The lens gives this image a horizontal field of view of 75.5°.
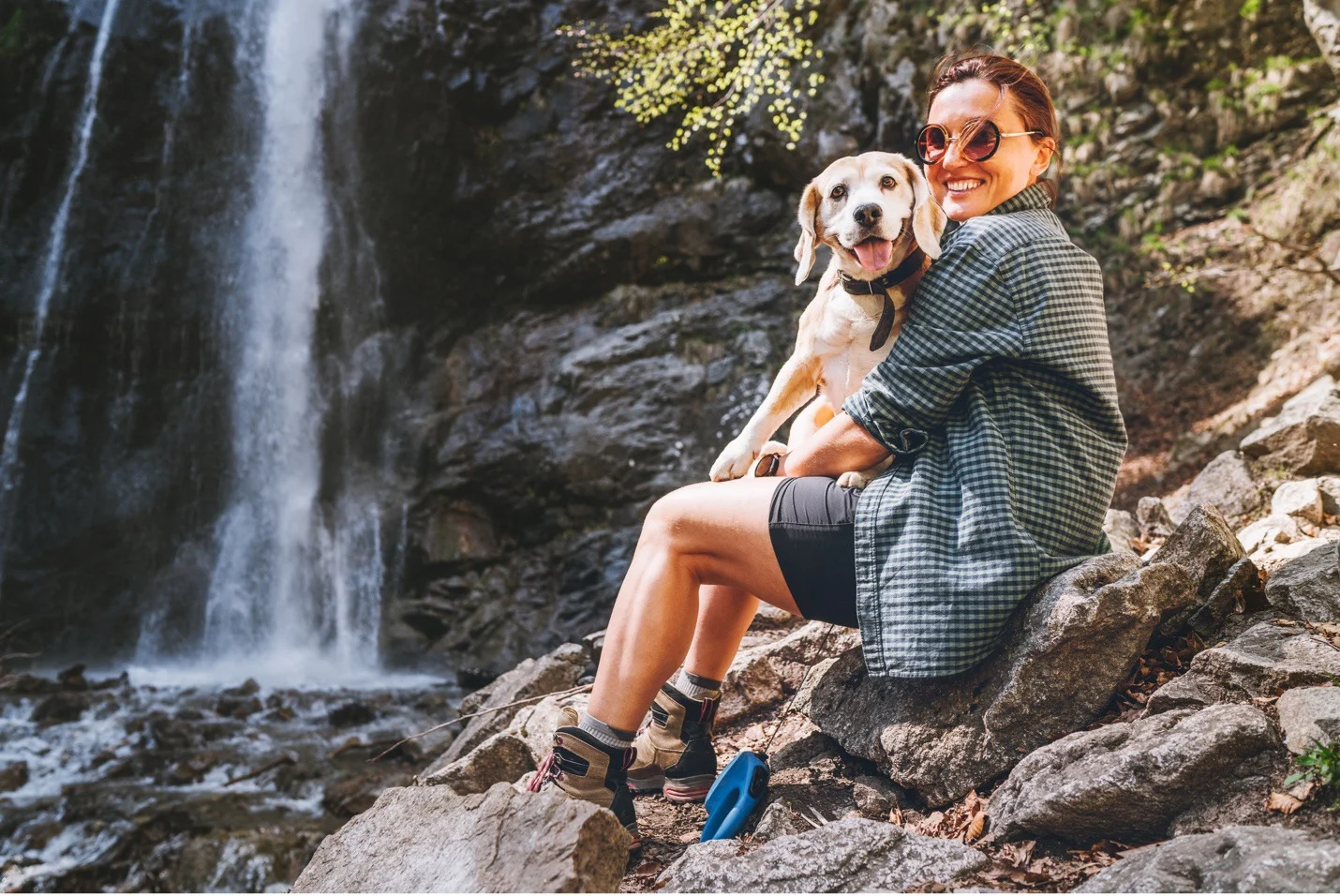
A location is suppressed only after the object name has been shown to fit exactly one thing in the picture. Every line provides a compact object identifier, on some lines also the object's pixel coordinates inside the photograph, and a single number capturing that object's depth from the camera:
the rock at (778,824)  2.01
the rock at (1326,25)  6.42
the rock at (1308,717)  1.62
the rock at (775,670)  3.23
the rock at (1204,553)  2.30
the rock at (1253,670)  1.88
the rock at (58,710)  7.01
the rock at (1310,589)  2.23
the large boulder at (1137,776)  1.68
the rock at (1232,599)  2.22
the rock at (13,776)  5.80
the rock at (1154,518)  4.19
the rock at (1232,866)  1.31
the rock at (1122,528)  3.78
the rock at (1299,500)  3.35
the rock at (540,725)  3.07
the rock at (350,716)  7.11
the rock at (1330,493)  3.39
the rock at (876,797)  2.21
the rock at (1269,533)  3.11
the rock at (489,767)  2.99
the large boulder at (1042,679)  2.00
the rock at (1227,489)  3.89
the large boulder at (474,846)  1.77
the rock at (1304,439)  3.86
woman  2.01
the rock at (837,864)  1.69
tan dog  2.34
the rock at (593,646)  4.17
